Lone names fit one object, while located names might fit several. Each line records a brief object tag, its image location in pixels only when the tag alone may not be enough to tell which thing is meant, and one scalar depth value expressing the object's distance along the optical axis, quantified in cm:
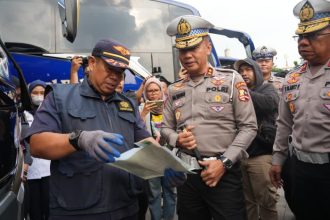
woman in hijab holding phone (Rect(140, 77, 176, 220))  385
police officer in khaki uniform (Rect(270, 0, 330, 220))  222
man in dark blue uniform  173
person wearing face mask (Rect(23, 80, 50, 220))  352
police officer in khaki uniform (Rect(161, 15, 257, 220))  230
